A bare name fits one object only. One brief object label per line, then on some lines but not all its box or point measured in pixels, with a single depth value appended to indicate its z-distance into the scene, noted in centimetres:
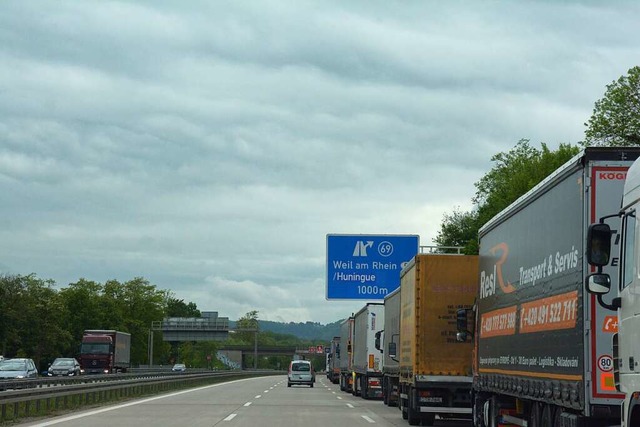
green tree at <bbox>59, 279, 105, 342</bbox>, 13012
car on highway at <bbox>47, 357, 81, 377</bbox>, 6275
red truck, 7512
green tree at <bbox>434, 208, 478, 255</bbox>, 9825
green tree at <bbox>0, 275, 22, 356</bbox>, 9712
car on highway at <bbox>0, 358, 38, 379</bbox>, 4922
